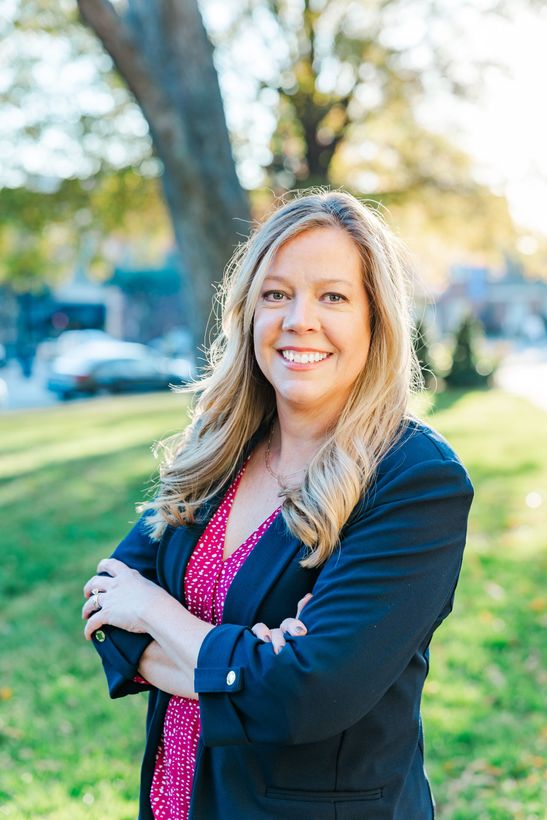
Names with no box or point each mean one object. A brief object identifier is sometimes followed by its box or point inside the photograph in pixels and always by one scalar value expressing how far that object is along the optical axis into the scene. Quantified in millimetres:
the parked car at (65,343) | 32750
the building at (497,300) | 62281
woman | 1640
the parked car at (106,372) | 24922
